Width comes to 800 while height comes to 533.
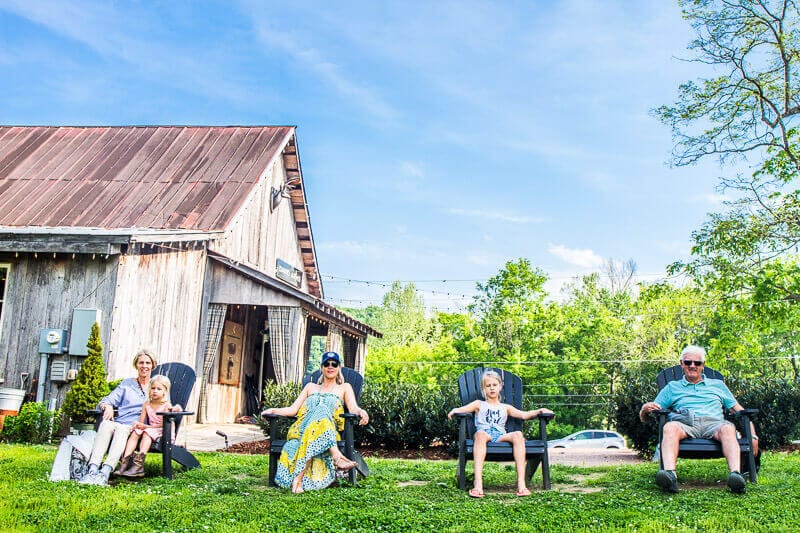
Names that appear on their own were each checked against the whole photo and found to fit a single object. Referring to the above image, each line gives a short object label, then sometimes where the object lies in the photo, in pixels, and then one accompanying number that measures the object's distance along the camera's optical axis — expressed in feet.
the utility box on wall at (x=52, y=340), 28.17
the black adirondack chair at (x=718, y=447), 15.47
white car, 80.74
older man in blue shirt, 15.05
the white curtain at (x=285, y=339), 33.71
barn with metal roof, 28.55
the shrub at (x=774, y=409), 27.20
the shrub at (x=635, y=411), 24.08
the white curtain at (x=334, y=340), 39.91
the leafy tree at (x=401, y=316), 133.08
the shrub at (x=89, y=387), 25.53
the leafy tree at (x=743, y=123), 41.42
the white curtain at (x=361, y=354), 46.14
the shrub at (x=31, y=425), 26.27
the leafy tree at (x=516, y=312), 92.63
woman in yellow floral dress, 15.76
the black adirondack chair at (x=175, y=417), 17.49
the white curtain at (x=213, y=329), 35.27
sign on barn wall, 47.29
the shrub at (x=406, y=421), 26.43
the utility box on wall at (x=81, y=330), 28.04
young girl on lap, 17.24
